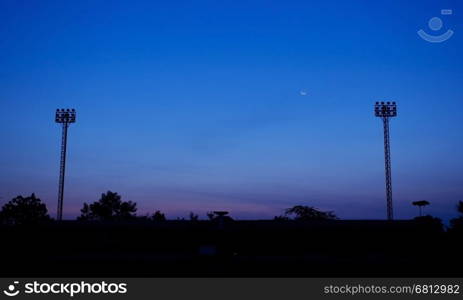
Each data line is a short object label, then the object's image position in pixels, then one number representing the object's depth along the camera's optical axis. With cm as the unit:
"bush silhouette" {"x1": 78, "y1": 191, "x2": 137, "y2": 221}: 11969
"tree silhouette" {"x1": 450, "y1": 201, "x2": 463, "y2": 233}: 7181
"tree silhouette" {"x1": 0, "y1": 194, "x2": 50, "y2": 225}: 11944
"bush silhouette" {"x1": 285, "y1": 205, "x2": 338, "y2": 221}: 9194
